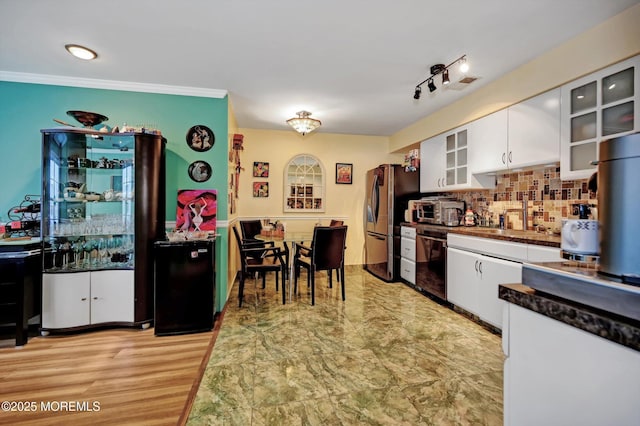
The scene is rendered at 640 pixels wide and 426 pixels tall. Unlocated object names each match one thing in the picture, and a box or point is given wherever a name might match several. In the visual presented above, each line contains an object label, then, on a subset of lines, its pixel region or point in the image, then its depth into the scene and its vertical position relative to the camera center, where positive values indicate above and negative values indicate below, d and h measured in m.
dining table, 3.66 -0.35
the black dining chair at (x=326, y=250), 3.54 -0.48
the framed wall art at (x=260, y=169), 5.32 +0.73
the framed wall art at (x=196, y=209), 3.31 +0.00
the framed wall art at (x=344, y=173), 5.65 +0.72
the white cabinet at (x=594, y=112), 2.08 +0.76
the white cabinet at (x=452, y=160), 3.55 +0.69
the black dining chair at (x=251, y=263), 3.49 -0.65
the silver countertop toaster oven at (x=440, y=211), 3.98 +0.01
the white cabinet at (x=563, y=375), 0.61 -0.38
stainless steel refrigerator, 4.64 +0.04
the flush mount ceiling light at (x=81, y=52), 2.50 +1.33
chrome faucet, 3.23 +0.01
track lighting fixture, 2.62 +1.33
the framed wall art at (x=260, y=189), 5.33 +0.37
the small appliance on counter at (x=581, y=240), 0.82 -0.08
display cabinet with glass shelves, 2.81 -0.17
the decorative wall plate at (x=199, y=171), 3.37 +0.43
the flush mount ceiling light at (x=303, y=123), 4.05 +1.19
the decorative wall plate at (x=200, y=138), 3.36 +0.80
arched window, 5.48 +0.48
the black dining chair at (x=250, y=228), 4.62 -0.28
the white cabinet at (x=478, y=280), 2.71 -0.68
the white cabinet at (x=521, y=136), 2.61 +0.74
